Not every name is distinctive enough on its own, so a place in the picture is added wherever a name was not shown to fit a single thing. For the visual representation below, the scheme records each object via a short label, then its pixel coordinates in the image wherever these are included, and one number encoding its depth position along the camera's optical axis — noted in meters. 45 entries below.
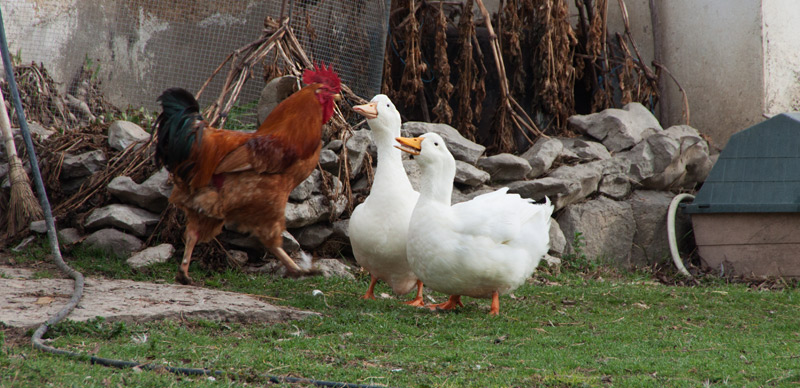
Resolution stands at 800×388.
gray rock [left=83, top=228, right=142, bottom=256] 13.12
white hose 15.24
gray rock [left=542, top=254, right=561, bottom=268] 14.77
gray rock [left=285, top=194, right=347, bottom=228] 13.37
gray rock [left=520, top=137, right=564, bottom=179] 16.28
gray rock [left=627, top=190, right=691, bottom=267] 16.55
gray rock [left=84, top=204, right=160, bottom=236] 13.12
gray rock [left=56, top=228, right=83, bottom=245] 13.30
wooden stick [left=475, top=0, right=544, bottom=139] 17.39
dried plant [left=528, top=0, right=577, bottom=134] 17.95
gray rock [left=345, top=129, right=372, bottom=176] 14.38
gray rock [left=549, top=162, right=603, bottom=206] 16.12
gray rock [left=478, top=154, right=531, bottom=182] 15.88
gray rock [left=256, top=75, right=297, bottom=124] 14.06
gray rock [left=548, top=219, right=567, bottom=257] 15.36
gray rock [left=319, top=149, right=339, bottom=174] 14.12
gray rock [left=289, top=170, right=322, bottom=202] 13.49
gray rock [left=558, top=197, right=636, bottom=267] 16.00
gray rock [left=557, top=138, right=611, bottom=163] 17.00
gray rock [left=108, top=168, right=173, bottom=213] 13.23
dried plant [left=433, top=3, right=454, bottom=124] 17.52
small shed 14.41
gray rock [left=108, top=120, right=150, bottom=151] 14.13
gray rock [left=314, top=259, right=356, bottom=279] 13.25
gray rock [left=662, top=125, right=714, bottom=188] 17.05
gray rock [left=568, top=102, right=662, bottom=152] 17.45
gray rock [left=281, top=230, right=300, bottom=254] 13.21
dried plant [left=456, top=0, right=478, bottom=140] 17.77
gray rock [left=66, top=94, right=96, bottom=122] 16.09
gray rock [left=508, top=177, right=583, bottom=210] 15.42
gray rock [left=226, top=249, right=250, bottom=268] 13.20
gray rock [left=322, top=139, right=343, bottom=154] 14.40
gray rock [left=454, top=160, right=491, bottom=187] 15.27
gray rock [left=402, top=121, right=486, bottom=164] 15.46
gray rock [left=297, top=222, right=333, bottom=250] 13.95
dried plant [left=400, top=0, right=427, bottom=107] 17.48
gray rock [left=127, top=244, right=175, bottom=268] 12.51
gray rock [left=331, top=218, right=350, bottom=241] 14.02
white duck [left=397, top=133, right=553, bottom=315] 9.62
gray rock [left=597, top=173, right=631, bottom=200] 16.78
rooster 10.27
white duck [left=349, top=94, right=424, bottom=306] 10.57
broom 13.23
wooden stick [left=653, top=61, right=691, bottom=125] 18.24
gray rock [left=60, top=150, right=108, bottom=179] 14.02
